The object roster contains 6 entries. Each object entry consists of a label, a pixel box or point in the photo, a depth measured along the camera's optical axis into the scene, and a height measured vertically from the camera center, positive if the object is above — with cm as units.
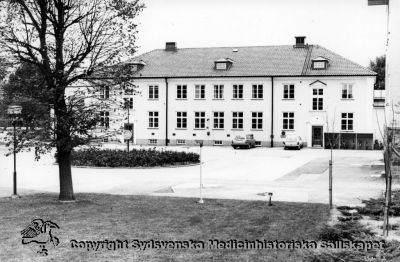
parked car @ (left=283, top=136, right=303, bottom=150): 4772 -130
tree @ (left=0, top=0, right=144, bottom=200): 1472 +236
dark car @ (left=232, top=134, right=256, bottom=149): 4869 -123
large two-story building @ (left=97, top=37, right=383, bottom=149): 5016 +307
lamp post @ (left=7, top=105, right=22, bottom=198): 1452 +45
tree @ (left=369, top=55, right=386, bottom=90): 7519 +828
